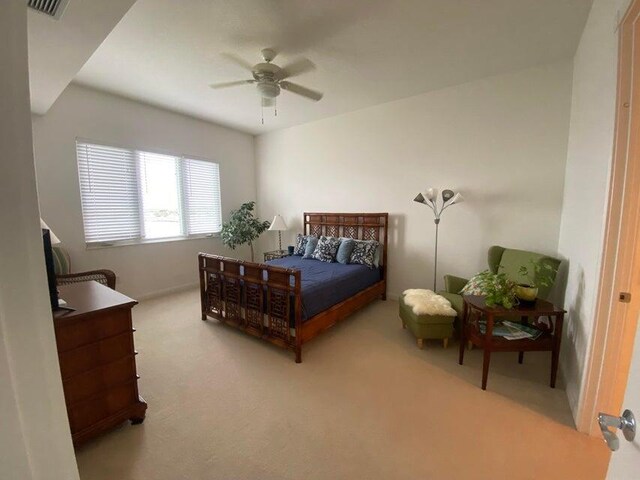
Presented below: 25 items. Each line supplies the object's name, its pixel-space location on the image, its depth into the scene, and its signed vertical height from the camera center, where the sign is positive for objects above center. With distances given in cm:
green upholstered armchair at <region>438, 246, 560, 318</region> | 261 -58
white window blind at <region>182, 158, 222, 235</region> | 470 +25
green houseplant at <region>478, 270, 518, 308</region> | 214 -64
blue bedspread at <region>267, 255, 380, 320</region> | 274 -80
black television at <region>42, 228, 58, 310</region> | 142 -33
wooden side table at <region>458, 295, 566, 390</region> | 207 -98
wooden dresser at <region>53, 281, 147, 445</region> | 154 -92
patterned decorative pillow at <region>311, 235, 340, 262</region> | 401 -59
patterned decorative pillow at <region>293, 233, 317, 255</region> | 446 -55
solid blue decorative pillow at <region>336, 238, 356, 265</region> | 389 -58
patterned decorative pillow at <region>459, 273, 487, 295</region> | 259 -76
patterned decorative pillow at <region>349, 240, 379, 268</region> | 383 -60
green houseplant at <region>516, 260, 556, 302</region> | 249 -58
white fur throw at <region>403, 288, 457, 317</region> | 266 -93
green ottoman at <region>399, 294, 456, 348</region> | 269 -114
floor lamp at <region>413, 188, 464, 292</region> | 336 +13
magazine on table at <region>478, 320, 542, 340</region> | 214 -97
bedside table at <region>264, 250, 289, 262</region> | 473 -78
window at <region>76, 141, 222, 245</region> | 366 +22
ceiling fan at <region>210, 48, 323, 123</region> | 252 +125
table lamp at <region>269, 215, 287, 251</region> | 488 -26
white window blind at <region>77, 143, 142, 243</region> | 359 +22
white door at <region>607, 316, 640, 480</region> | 62 -55
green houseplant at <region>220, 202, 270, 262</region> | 488 -34
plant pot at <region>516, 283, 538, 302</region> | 217 -65
